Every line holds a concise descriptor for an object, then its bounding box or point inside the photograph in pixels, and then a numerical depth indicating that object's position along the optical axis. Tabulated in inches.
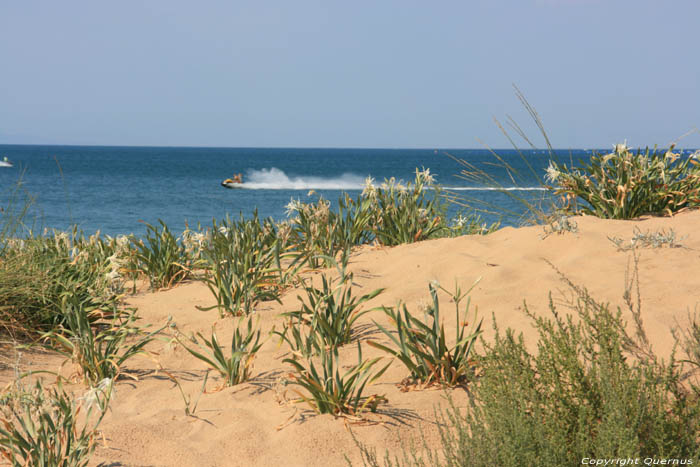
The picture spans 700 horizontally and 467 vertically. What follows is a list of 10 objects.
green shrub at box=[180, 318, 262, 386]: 288.7
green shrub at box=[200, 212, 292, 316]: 390.6
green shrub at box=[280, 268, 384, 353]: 303.9
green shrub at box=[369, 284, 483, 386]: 264.8
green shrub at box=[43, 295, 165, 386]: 303.6
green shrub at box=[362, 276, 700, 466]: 167.8
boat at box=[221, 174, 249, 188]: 3640.7
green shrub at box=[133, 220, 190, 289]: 491.2
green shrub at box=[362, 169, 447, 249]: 525.3
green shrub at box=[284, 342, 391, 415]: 246.2
